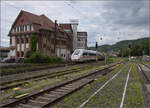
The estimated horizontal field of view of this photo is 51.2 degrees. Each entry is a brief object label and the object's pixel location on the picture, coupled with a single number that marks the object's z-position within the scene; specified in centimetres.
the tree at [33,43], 4269
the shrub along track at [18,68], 1772
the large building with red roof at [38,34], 4519
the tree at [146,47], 8958
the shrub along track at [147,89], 693
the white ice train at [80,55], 3367
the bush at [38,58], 2902
